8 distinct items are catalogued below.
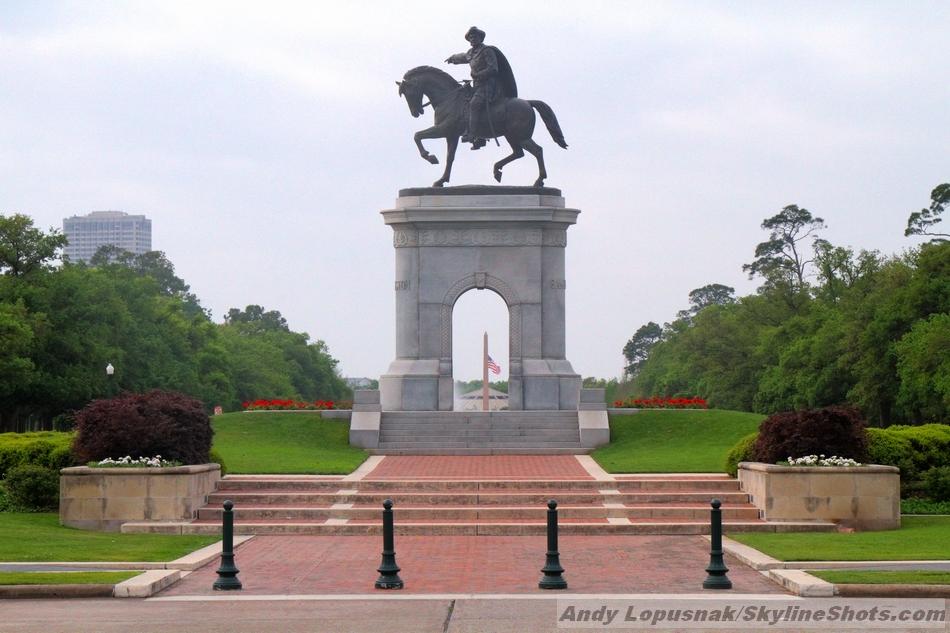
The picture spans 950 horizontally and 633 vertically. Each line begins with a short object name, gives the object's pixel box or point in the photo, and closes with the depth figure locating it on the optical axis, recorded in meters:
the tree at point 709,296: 170.12
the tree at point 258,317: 188.62
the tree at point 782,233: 117.62
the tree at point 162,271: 177.88
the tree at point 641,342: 189.75
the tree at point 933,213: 79.88
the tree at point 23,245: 72.06
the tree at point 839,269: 90.56
